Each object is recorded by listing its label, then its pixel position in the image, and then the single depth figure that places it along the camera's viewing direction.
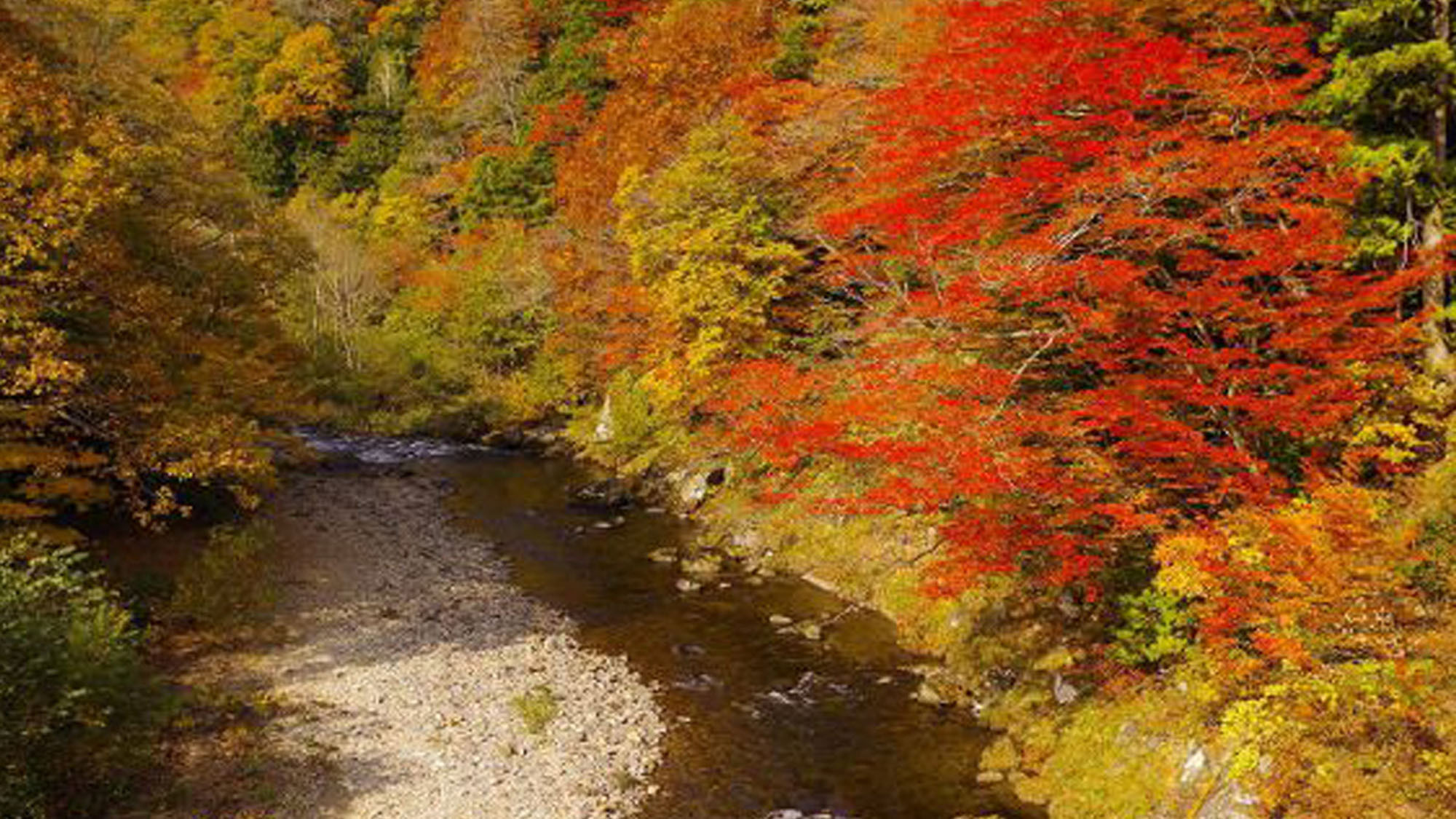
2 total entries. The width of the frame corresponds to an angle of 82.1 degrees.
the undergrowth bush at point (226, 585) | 16.95
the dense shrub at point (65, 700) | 9.72
